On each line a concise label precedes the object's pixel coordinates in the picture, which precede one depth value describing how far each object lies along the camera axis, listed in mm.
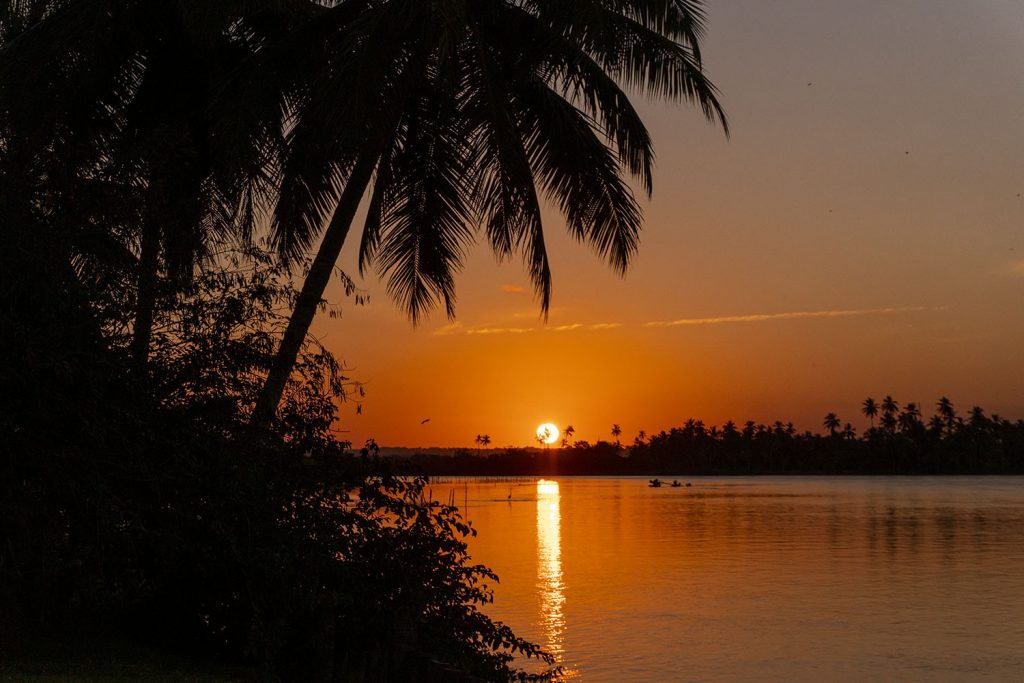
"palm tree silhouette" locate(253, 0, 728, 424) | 13000
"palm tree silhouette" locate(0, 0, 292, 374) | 11680
